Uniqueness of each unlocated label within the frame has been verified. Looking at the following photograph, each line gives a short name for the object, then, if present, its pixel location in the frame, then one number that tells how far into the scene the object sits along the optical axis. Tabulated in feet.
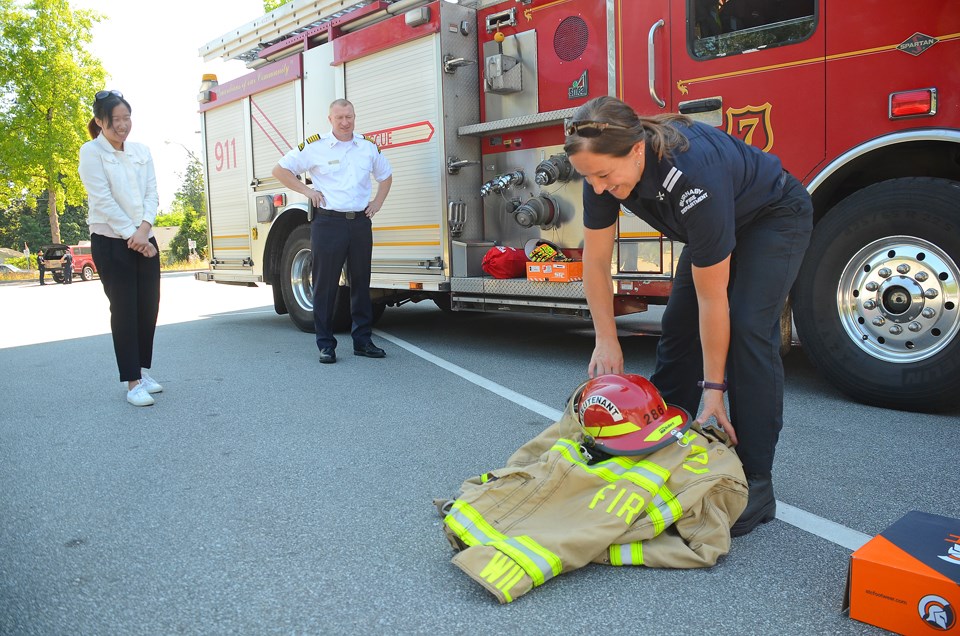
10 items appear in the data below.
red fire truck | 13.58
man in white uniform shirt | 20.52
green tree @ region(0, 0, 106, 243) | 82.33
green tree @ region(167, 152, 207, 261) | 140.26
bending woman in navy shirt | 7.93
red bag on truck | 20.18
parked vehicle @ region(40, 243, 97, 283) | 79.00
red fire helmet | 8.38
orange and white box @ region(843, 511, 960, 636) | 6.24
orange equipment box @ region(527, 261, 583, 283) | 18.47
